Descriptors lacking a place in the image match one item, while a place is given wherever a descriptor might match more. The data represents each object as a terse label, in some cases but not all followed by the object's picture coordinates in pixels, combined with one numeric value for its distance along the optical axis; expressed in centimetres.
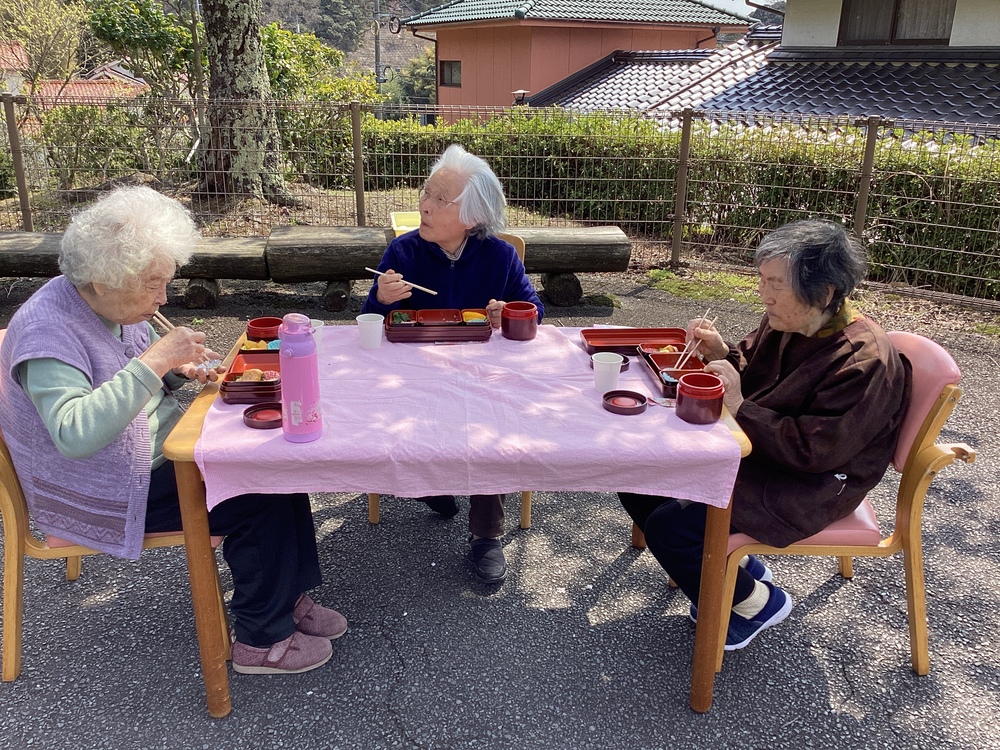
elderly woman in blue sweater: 288
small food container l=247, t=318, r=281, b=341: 262
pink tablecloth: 189
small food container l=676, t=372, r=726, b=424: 201
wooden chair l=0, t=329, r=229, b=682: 211
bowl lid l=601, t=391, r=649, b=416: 209
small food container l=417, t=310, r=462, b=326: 283
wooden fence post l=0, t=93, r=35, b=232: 641
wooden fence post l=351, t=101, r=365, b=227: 666
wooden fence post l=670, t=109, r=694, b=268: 693
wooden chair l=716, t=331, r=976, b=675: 214
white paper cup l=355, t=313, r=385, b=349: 259
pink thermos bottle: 183
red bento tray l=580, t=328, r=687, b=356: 262
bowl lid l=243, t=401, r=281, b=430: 197
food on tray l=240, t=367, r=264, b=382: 224
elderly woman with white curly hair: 191
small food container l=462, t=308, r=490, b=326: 279
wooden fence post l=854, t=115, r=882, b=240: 630
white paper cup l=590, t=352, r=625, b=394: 222
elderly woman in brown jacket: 207
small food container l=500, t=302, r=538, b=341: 272
